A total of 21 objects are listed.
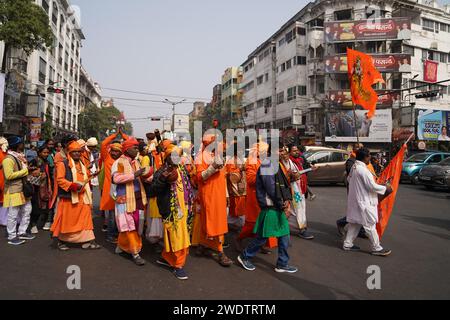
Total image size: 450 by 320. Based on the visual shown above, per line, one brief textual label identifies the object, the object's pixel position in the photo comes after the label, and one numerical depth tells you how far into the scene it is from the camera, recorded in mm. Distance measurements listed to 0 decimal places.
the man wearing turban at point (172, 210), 3824
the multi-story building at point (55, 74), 20188
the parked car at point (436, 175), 12203
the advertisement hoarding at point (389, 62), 26125
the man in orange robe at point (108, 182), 4749
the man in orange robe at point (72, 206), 4738
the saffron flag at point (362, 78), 7359
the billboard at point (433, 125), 26266
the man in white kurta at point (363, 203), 4727
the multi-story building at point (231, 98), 45994
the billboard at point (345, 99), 26500
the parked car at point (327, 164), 13961
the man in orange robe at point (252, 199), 4470
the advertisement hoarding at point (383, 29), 26062
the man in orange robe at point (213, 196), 4168
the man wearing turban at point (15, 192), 5055
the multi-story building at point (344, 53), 26234
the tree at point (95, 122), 43406
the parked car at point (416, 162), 15500
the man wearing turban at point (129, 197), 4285
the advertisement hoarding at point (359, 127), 25844
